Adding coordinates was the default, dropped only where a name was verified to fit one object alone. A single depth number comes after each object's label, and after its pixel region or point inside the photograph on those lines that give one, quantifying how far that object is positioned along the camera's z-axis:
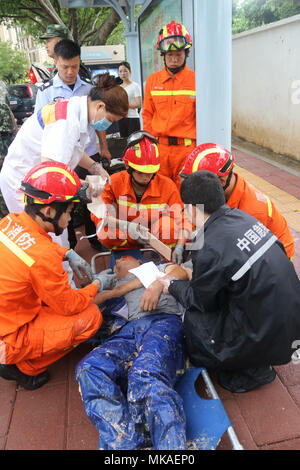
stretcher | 1.74
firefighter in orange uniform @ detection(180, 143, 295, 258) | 2.52
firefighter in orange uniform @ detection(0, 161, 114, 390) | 2.03
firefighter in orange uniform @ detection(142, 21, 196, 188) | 3.58
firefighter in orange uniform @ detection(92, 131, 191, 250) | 3.22
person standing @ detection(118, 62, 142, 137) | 6.79
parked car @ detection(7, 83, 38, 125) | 12.14
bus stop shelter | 2.88
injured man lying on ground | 1.72
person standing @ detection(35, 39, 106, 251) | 3.47
